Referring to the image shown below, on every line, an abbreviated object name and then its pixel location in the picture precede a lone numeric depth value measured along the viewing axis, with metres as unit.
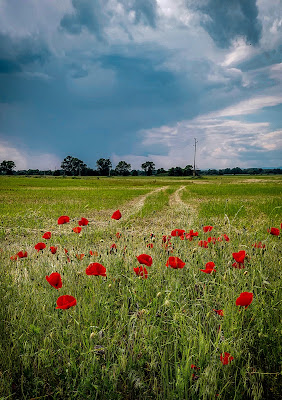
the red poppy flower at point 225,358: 1.77
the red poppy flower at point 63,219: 3.51
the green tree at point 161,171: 153.23
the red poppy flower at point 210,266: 2.56
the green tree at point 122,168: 162.50
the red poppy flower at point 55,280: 2.18
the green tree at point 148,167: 163.75
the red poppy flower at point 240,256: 2.51
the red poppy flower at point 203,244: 3.60
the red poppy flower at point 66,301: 1.89
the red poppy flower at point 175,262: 2.40
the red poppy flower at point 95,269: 2.20
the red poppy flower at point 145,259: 2.42
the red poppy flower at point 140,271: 2.61
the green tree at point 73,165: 158.75
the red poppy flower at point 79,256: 3.41
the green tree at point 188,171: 139.60
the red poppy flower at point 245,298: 1.86
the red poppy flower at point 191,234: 3.51
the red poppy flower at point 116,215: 3.69
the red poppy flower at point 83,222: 3.60
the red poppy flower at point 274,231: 3.25
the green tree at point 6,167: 146.75
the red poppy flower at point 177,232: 3.62
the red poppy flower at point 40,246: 3.18
